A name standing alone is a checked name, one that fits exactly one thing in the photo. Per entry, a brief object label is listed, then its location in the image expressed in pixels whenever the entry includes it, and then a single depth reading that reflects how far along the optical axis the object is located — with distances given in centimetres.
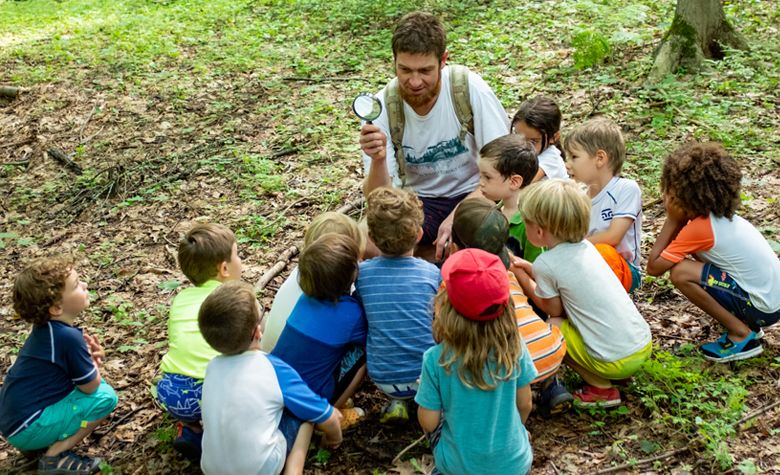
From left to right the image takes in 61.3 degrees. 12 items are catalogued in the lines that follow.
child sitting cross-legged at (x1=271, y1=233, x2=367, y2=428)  358
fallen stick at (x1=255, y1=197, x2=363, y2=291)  521
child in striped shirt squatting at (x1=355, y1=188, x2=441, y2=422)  367
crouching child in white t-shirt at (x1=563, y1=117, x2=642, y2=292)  424
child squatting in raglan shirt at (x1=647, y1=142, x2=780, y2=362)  390
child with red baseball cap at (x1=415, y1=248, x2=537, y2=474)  286
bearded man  457
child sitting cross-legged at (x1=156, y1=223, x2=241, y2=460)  365
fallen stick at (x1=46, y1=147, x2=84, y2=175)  768
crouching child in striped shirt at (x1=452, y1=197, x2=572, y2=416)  352
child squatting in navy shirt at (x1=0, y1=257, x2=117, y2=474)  362
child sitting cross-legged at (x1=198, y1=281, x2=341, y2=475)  318
